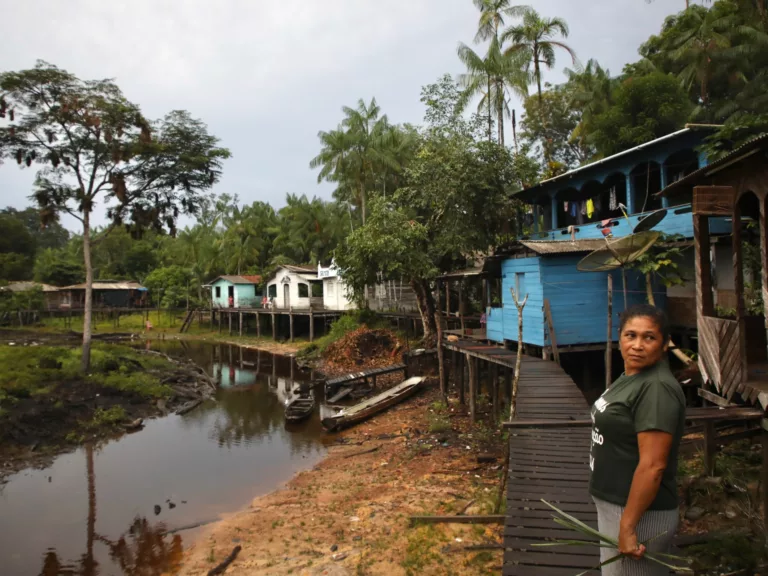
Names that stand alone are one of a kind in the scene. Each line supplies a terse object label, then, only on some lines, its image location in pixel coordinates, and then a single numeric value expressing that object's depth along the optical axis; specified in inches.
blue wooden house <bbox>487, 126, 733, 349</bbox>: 523.8
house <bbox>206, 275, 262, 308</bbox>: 1608.0
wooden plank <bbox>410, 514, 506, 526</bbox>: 300.5
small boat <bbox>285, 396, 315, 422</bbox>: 682.2
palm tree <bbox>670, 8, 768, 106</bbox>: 815.7
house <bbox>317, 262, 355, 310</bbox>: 1322.6
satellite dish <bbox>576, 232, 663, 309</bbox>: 383.2
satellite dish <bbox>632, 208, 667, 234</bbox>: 404.5
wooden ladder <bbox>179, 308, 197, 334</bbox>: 1749.5
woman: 94.3
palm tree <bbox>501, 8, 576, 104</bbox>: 956.6
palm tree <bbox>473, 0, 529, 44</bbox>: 973.8
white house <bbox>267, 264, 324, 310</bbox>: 1416.1
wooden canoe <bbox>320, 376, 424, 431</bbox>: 628.4
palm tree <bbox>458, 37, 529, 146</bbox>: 927.7
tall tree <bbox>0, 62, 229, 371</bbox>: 761.0
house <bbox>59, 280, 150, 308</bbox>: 1878.7
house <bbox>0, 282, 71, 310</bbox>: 1827.0
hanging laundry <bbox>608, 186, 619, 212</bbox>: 660.1
